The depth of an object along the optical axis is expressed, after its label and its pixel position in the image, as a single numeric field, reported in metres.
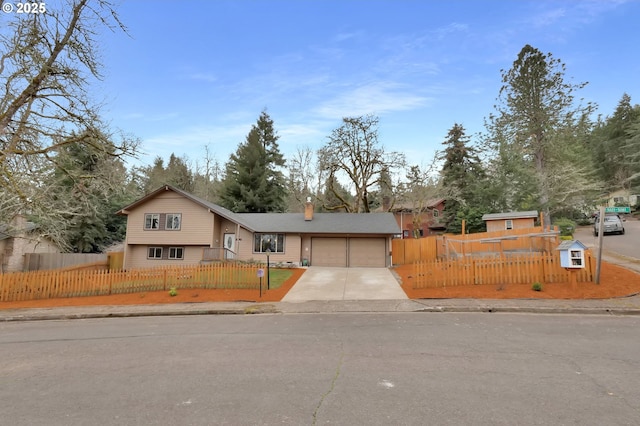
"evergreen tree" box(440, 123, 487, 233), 36.94
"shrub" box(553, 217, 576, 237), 30.86
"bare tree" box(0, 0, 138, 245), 12.59
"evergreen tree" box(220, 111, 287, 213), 41.19
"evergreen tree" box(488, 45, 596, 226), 28.16
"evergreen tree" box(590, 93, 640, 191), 51.59
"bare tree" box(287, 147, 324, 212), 43.41
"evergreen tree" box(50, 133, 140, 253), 14.63
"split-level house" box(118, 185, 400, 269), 24.78
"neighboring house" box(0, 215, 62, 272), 22.59
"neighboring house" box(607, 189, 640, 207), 44.97
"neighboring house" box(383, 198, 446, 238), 46.97
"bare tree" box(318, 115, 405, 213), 35.53
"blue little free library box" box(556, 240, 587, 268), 11.59
